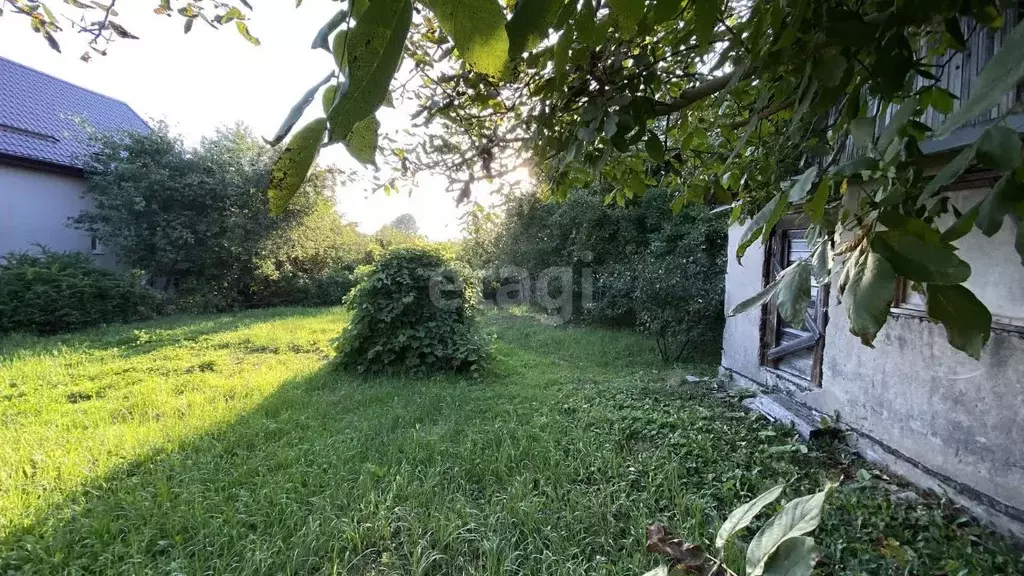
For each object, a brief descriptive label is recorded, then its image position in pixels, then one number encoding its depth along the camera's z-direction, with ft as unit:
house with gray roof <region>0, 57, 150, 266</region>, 29.14
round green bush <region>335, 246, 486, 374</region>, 17.66
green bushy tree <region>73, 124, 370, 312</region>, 30.89
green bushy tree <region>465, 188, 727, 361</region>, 21.08
